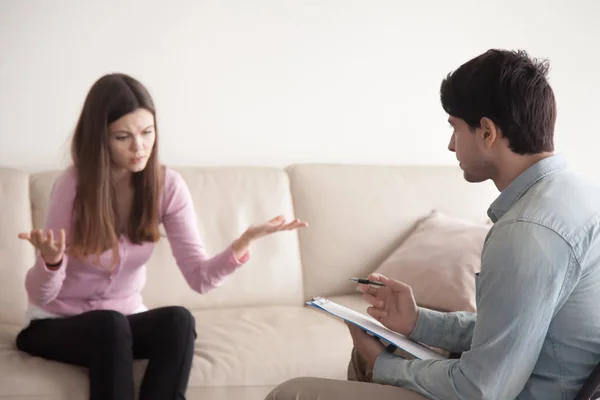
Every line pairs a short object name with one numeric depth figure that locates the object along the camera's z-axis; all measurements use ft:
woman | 10.30
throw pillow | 12.10
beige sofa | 10.89
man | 8.30
